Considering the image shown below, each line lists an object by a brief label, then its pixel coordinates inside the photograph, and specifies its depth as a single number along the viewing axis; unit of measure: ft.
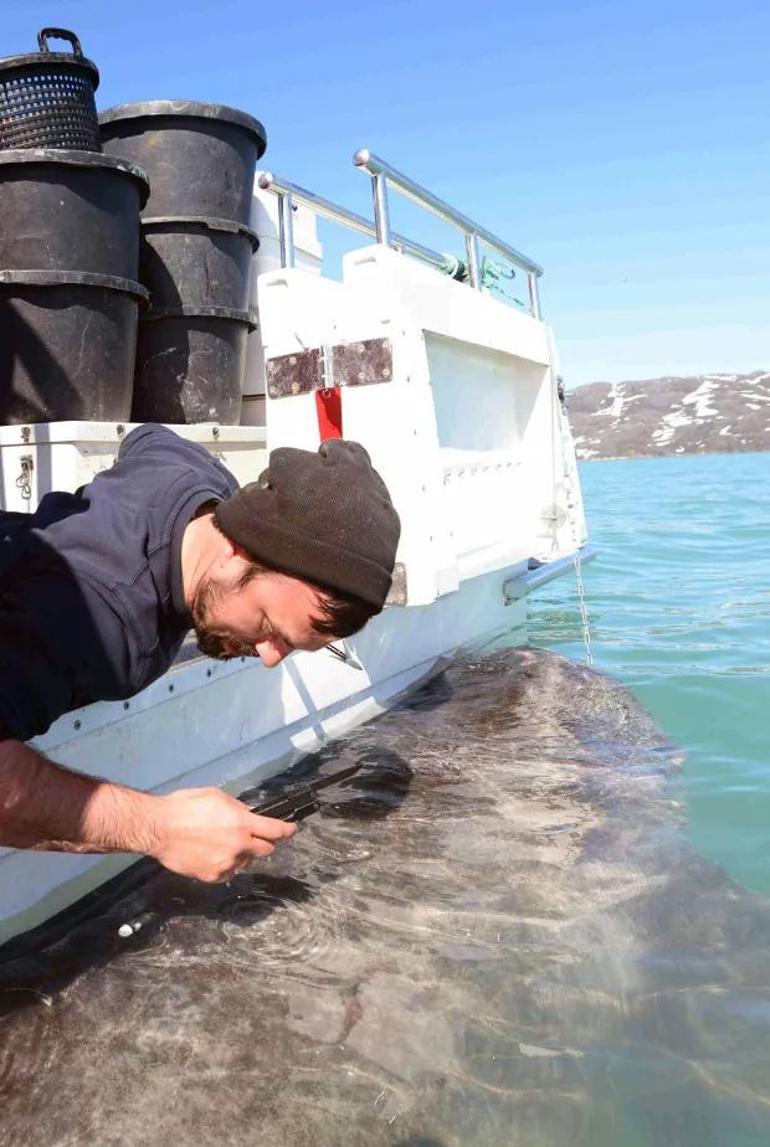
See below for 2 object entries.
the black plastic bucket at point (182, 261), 14.76
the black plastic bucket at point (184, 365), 14.87
